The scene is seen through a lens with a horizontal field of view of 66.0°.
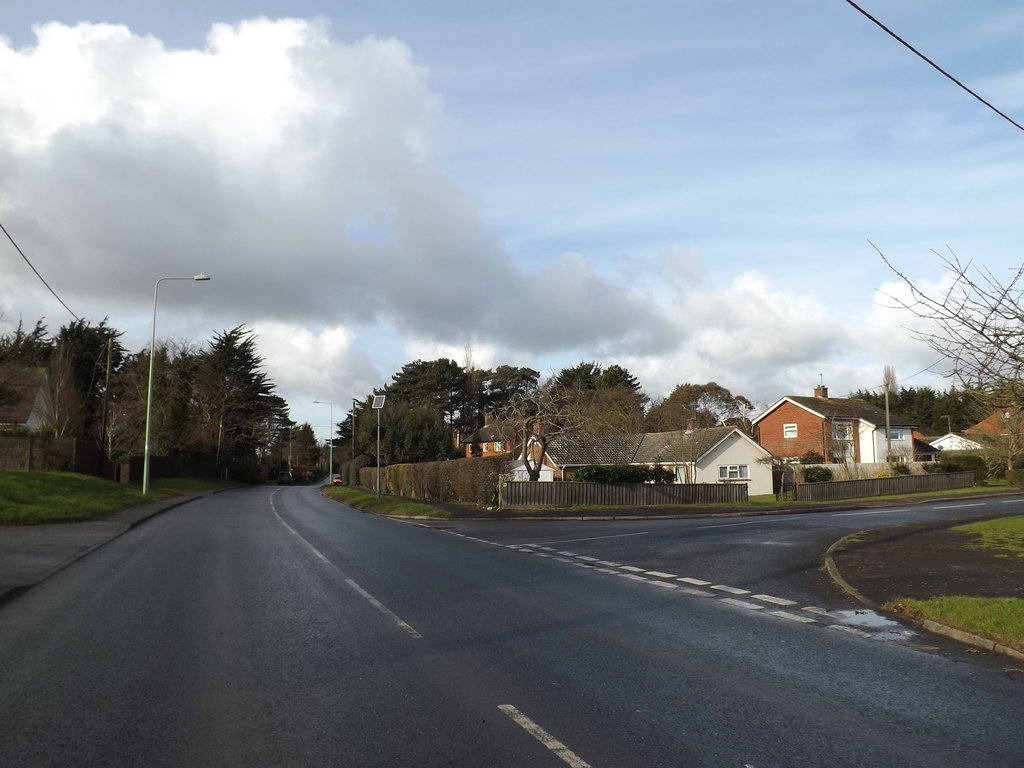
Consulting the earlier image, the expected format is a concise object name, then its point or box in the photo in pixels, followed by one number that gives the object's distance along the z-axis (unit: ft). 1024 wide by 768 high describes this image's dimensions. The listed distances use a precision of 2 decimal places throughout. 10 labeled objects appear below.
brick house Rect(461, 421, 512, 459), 272.92
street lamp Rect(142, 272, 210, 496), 118.21
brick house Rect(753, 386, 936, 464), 212.64
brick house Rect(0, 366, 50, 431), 167.63
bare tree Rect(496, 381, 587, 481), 116.98
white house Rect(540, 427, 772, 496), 171.22
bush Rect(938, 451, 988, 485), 178.40
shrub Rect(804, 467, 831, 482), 164.45
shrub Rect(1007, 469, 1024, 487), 158.61
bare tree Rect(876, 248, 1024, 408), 37.32
